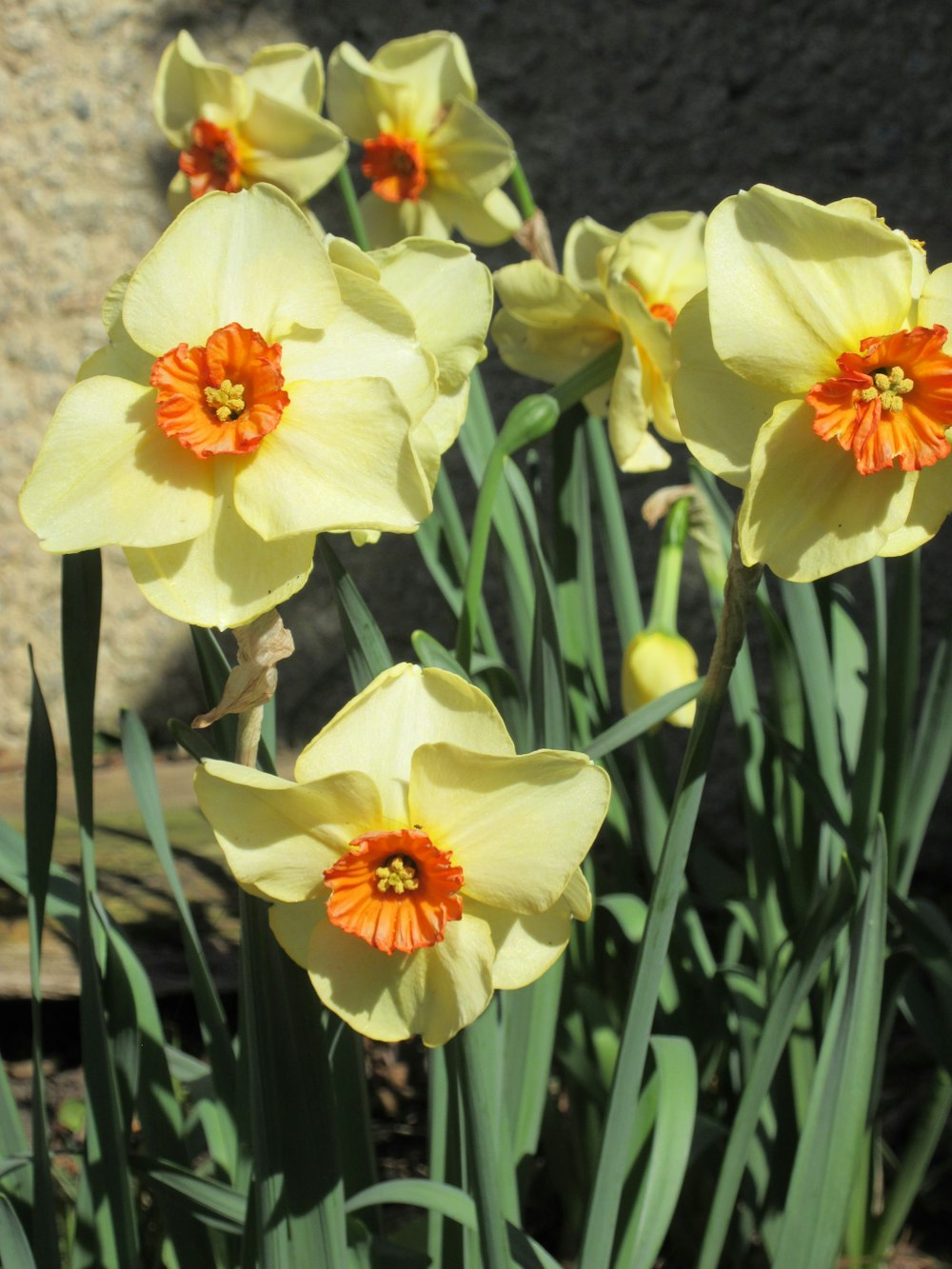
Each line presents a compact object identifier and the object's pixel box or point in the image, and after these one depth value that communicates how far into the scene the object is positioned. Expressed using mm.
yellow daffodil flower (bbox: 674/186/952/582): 452
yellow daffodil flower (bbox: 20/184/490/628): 447
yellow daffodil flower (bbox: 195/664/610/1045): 451
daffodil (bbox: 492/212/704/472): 558
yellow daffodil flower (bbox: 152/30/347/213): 664
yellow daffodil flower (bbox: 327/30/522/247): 685
